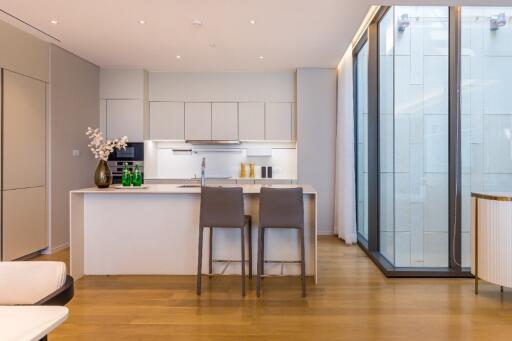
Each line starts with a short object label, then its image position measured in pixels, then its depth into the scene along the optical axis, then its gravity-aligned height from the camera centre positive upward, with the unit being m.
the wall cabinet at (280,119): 6.32 +0.90
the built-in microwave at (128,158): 6.13 +0.22
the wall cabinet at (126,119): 6.13 +0.88
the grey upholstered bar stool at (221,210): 3.39 -0.37
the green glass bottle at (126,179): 4.17 -0.10
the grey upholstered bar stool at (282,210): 3.37 -0.37
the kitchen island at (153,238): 3.89 -0.72
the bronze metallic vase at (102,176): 3.95 -0.06
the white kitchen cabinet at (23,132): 4.28 +0.49
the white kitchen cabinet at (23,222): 4.24 -0.64
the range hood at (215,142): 6.32 +0.51
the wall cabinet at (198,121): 6.36 +0.87
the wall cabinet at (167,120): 6.36 +0.89
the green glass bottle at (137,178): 4.20 -0.09
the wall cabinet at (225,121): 6.35 +0.87
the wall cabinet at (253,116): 6.33 +0.96
